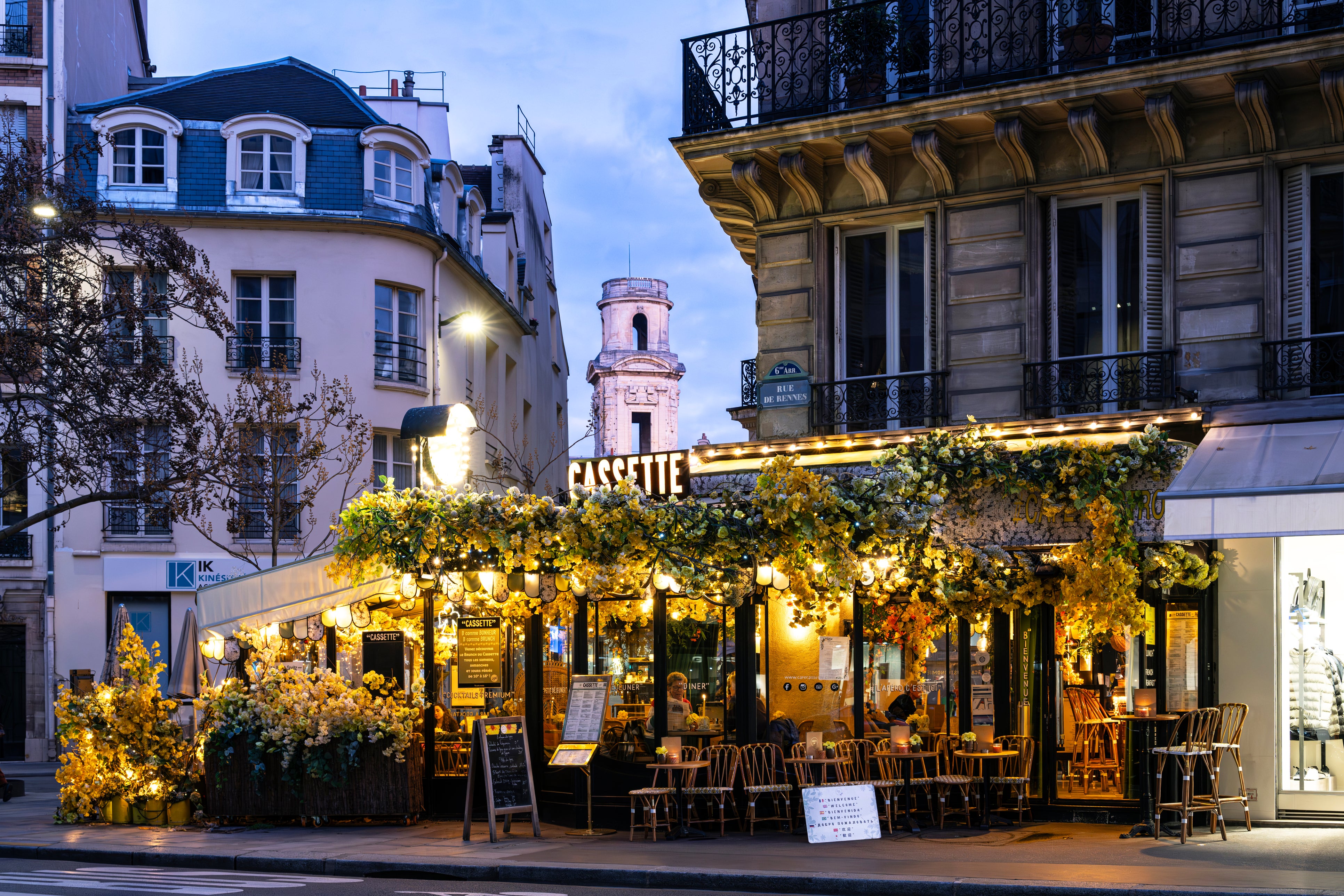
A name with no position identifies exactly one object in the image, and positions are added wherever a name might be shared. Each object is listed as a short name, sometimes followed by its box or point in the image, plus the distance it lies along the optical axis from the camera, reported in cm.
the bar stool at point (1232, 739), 1141
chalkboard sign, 1248
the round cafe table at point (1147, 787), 1157
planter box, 1374
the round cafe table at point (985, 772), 1280
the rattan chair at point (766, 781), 1273
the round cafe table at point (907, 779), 1246
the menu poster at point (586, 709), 1295
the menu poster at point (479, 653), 1436
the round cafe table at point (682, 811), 1241
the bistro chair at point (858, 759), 1288
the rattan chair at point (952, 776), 1277
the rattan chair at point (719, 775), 1266
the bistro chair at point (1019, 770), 1307
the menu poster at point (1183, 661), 1229
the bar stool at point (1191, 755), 1099
